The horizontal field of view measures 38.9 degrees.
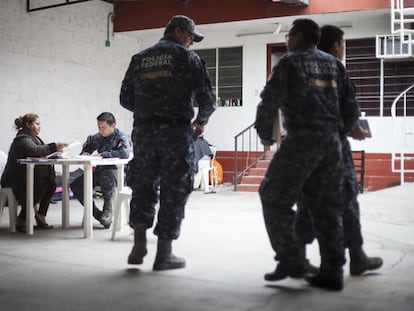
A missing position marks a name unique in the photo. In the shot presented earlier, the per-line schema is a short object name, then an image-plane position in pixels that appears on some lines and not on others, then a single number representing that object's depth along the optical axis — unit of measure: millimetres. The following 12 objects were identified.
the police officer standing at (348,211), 3486
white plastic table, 5090
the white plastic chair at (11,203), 5562
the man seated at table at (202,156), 10732
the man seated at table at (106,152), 5698
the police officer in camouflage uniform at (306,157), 3145
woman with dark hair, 5570
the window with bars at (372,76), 10836
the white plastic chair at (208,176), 10614
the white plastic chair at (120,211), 4984
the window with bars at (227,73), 12250
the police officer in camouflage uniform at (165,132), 3641
